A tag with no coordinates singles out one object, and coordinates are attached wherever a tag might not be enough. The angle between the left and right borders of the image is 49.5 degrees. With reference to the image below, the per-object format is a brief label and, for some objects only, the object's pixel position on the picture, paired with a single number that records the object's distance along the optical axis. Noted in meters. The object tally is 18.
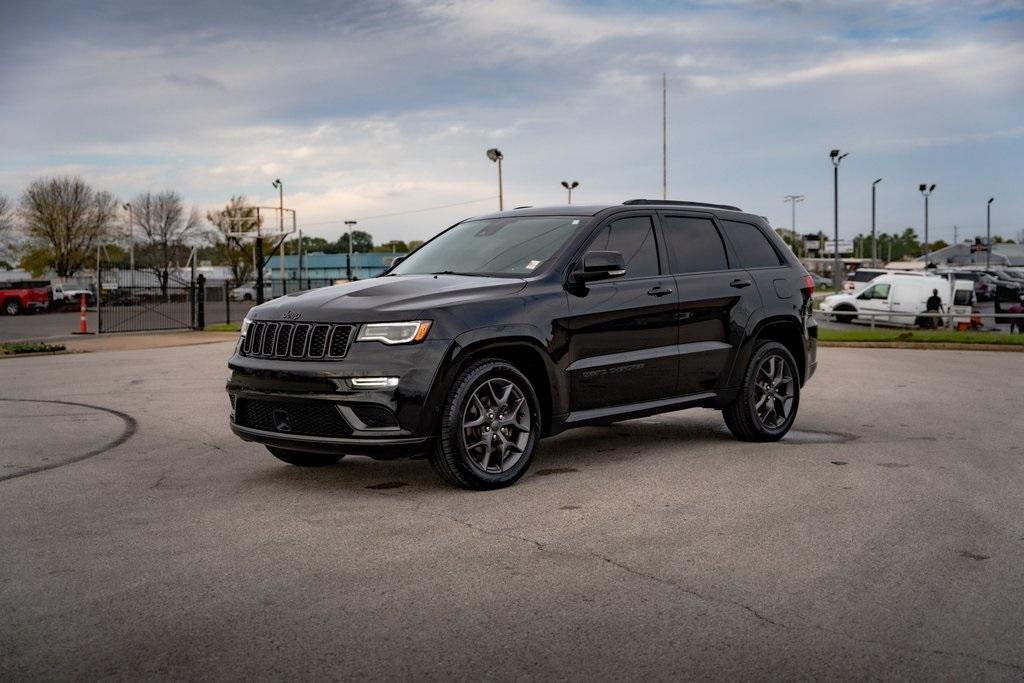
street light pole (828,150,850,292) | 64.69
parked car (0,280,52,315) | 49.25
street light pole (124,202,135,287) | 94.44
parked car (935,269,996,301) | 51.12
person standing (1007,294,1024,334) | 29.02
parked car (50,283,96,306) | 60.12
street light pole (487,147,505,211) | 44.28
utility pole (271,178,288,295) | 68.32
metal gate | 38.22
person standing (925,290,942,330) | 33.81
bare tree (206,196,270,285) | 107.69
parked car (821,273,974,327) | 33.66
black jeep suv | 6.78
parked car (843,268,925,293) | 41.94
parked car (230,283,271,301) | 87.45
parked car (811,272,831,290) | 98.30
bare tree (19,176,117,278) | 84.31
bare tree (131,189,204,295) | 107.19
